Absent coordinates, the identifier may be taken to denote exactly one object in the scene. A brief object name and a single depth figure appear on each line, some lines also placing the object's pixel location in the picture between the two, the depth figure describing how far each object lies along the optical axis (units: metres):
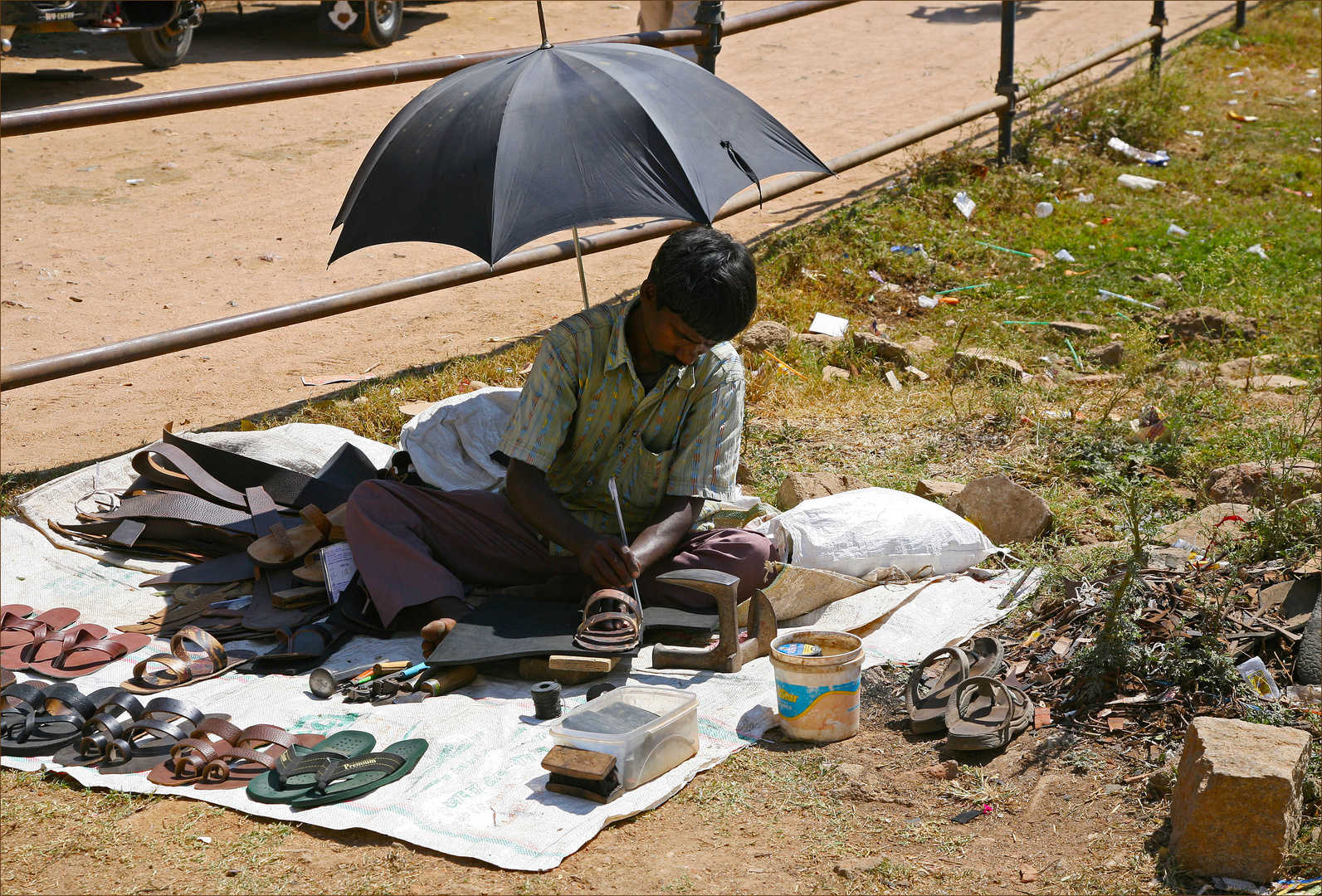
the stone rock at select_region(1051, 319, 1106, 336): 5.33
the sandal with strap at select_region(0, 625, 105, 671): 2.95
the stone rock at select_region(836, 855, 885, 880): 2.11
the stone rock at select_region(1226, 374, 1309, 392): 4.60
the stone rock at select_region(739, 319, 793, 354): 5.04
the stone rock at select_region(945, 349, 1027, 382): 4.88
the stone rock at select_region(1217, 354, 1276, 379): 4.83
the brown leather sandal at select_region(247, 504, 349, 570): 3.44
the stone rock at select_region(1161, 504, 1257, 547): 3.30
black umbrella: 2.84
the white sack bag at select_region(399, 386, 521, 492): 3.78
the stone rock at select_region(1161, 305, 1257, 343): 5.25
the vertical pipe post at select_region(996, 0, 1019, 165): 6.97
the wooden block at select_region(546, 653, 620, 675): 2.76
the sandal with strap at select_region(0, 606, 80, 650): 3.05
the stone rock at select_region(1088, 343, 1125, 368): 5.07
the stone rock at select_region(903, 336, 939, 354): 5.25
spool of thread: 2.63
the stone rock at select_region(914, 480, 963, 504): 3.73
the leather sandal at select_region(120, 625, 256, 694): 2.85
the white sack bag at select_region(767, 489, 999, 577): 3.32
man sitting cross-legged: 2.93
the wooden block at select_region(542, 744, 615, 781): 2.29
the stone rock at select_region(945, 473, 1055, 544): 3.52
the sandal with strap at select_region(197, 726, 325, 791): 2.43
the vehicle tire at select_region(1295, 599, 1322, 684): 2.60
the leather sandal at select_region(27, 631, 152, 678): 2.92
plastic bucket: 2.52
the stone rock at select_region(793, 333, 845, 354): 5.18
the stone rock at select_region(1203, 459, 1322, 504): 3.41
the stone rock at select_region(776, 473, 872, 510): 3.73
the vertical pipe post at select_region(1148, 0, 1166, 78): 8.98
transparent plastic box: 2.35
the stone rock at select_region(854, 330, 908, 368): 5.09
